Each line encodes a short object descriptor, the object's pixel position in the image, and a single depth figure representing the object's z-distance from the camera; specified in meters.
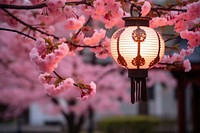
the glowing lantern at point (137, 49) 6.44
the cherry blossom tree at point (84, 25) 6.29
